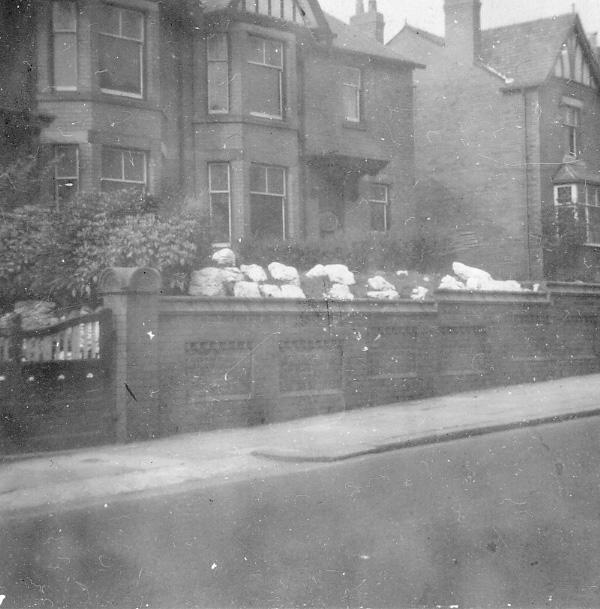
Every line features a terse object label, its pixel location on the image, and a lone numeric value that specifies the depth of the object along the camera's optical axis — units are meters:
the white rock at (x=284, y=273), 17.22
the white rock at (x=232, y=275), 15.78
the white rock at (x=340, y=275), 17.81
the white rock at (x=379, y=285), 17.74
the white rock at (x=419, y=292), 17.70
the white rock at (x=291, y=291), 15.98
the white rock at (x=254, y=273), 17.06
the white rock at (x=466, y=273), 21.38
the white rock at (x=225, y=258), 17.44
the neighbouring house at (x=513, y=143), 27.39
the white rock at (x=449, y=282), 19.28
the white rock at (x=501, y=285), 19.89
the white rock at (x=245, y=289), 15.40
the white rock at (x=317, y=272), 17.83
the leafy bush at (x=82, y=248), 14.02
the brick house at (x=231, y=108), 19.09
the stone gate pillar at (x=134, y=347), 10.95
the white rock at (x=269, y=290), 15.95
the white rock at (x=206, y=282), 15.09
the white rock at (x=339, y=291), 16.41
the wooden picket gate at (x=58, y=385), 9.95
